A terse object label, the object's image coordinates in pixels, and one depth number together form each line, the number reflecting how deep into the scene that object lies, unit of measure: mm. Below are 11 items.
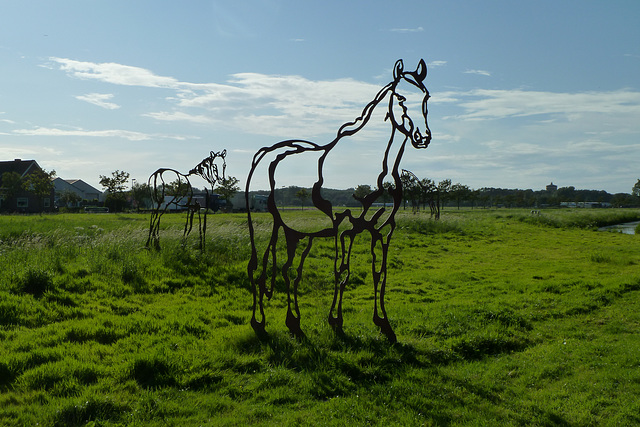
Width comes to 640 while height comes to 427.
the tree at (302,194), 74062
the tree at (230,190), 52806
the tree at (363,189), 48394
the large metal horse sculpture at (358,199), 6633
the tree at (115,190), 56412
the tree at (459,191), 75938
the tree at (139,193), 64312
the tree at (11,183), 45906
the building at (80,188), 75131
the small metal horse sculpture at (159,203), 13470
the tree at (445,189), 67000
